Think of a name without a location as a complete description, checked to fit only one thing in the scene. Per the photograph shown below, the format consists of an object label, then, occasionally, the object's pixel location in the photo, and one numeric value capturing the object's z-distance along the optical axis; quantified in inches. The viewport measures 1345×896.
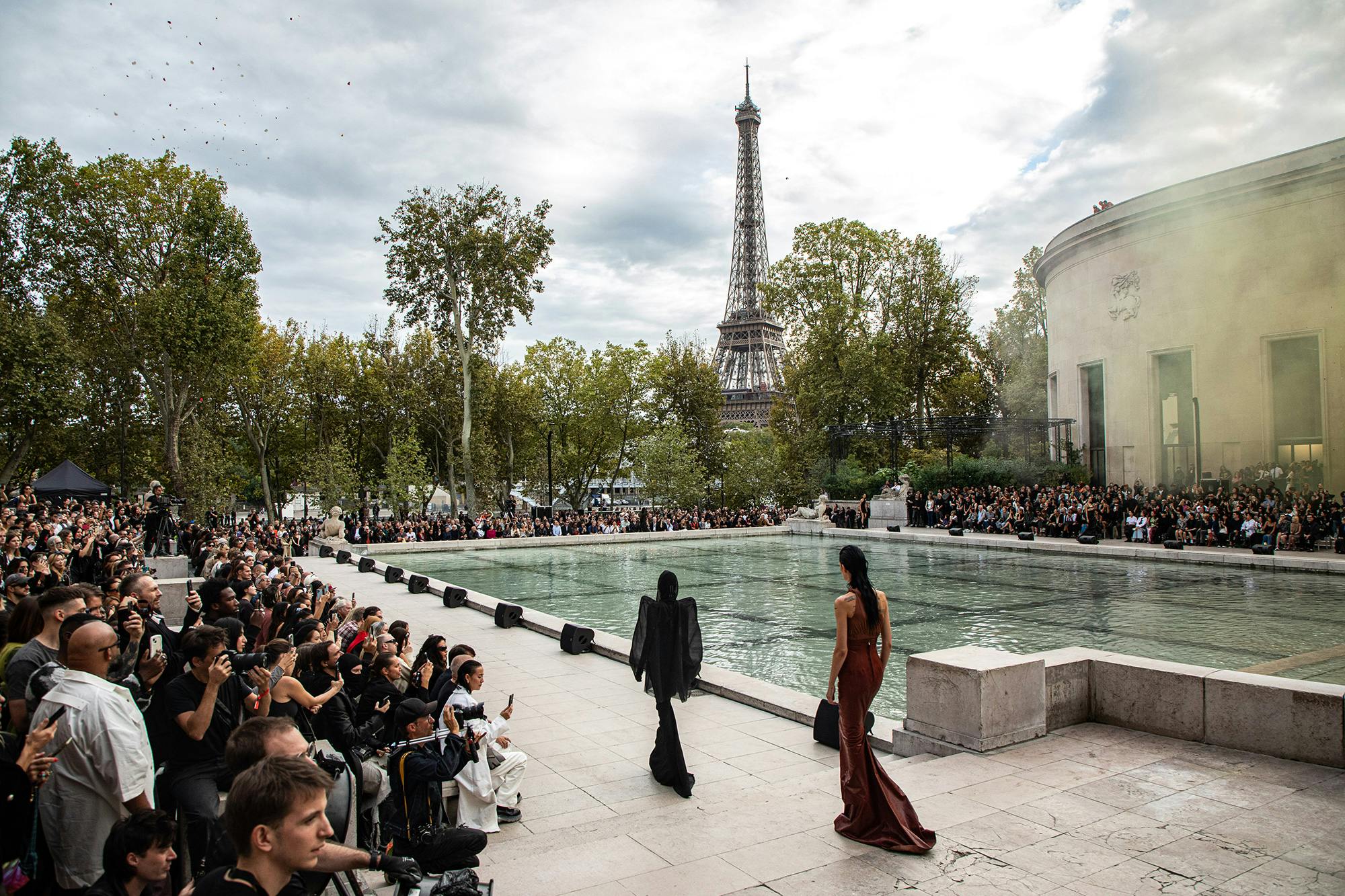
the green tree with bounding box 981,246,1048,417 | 1803.6
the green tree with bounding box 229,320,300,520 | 1585.9
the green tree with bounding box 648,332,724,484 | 1892.2
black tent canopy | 880.9
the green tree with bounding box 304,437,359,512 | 1518.2
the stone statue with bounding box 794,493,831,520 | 1360.7
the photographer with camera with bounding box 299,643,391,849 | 191.5
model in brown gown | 178.1
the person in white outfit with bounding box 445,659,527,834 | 194.9
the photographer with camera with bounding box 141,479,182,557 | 781.9
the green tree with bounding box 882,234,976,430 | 1772.9
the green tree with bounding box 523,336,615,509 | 1866.4
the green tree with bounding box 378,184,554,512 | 1523.1
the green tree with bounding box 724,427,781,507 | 1662.2
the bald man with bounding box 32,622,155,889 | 135.1
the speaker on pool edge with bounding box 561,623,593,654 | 427.2
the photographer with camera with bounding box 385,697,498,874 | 180.1
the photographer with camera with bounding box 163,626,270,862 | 157.2
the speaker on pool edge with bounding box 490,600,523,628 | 509.7
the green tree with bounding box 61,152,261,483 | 1127.6
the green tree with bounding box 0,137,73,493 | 1082.1
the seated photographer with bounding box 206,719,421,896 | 114.4
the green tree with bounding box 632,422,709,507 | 1582.2
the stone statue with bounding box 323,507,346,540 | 1096.8
